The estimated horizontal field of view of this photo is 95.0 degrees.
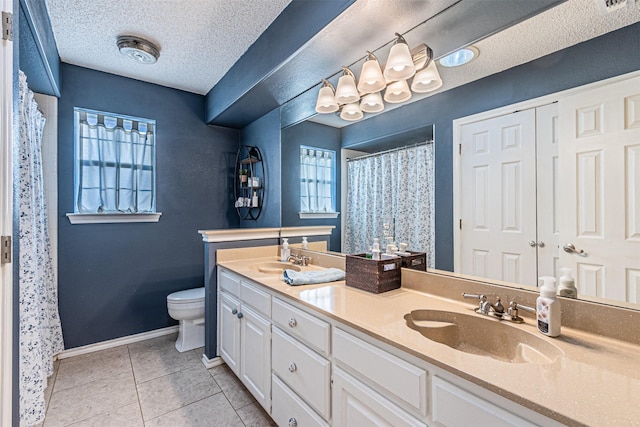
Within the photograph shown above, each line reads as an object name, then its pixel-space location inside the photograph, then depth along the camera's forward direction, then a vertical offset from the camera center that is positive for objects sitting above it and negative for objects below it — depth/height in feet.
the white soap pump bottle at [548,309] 2.98 -0.99
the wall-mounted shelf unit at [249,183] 9.40 +1.04
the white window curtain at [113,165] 8.18 +1.45
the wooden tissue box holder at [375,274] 4.63 -0.98
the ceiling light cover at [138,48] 6.79 +3.95
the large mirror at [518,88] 3.05 +1.64
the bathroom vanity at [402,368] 2.12 -1.41
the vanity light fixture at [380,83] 4.75 +2.35
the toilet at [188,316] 8.14 -2.86
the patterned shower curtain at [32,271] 5.19 -1.14
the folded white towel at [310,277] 5.23 -1.16
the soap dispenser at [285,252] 7.52 -0.98
